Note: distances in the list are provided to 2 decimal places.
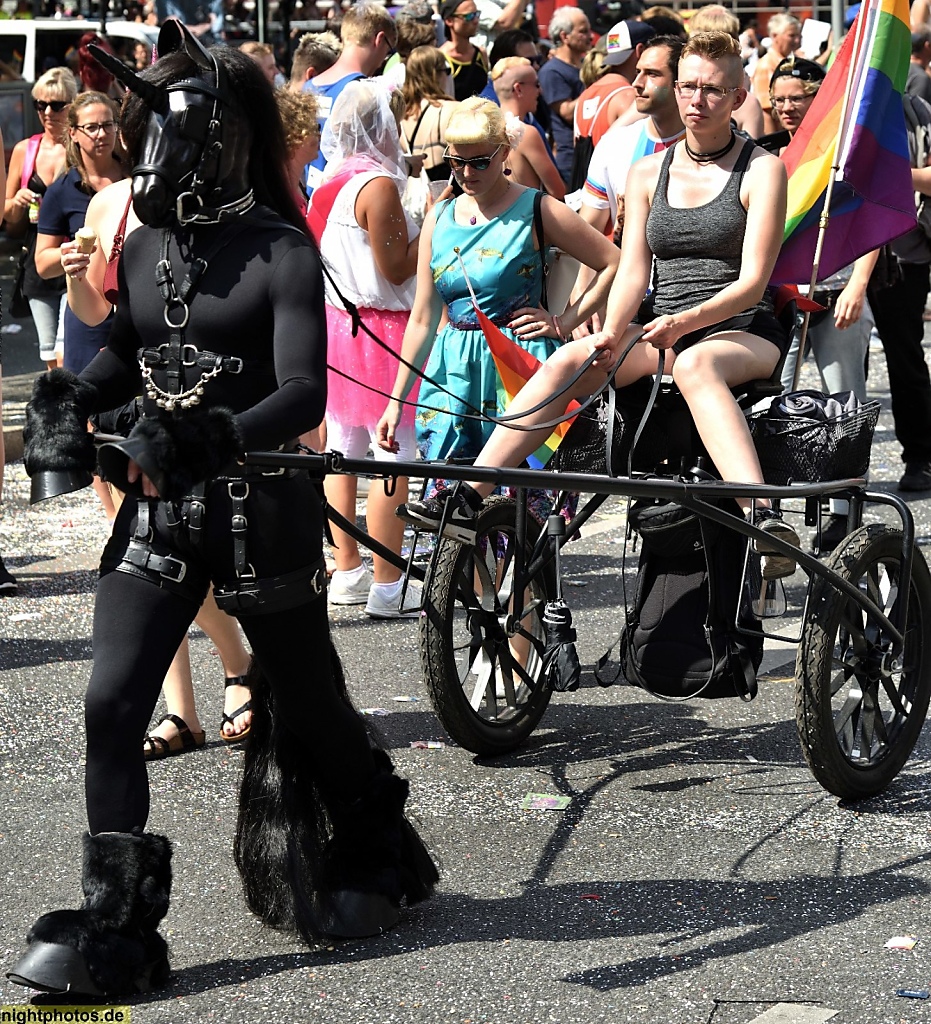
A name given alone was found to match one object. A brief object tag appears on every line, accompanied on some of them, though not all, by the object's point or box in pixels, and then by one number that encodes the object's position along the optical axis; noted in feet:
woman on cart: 30.50
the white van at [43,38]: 108.47
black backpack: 30.45
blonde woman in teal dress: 35.32
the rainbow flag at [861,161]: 34.83
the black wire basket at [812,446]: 30.19
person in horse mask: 21.98
